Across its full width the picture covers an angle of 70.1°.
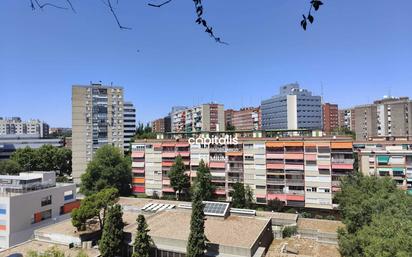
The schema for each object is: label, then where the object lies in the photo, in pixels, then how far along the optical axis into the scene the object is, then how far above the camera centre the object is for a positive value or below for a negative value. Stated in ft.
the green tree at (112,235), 82.23 -26.71
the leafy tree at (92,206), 97.76 -22.27
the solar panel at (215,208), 102.17 -24.54
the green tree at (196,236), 74.64 -24.69
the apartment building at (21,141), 307.99 +0.66
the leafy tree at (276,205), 144.48 -32.49
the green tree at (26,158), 221.25 -12.20
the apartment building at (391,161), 138.21 -11.33
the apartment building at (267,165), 138.31 -13.40
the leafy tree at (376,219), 54.28 -19.07
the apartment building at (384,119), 240.53 +16.72
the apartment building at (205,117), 307.48 +25.02
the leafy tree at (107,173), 168.76 -18.81
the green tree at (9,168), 205.05 -18.12
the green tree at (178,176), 162.40 -19.88
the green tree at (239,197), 146.00 -28.67
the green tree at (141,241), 78.28 -26.95
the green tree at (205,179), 152.76 -20.52
